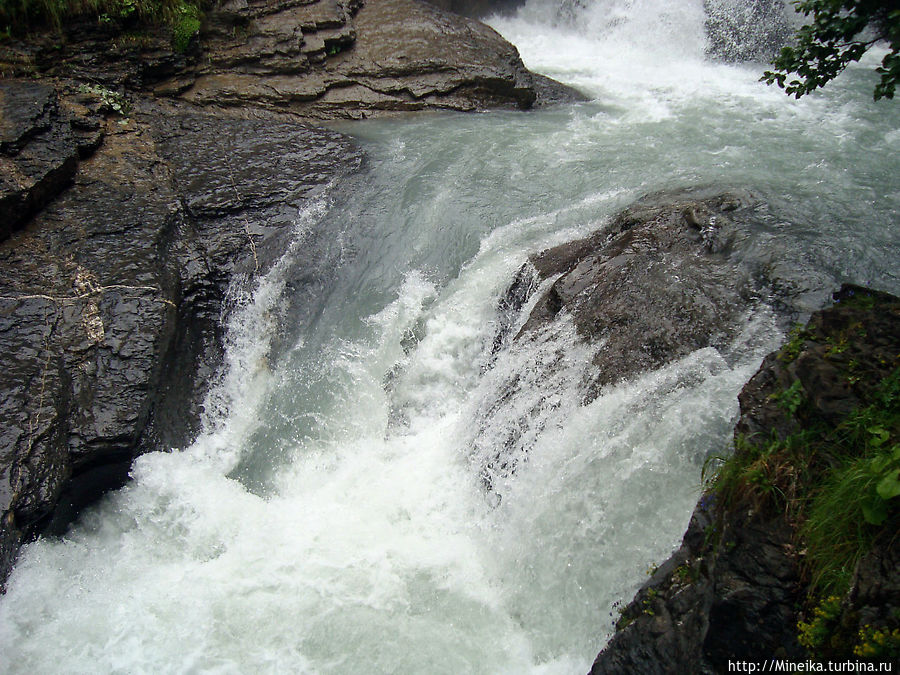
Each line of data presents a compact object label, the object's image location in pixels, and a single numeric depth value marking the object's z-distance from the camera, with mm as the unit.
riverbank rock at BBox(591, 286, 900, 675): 2717
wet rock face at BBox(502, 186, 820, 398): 4758
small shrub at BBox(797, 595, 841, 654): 2750
